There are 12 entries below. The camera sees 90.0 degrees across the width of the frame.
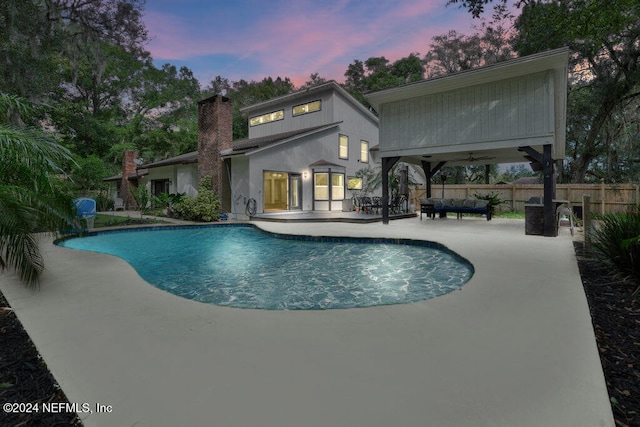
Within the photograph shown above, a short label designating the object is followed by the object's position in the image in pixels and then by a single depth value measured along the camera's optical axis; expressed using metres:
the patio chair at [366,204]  14.27
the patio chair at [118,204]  20.89
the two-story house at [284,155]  14.85
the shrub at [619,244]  4.32
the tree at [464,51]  24.62
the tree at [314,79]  41.50
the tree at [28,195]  3.45
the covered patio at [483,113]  8.60
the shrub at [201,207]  13.42
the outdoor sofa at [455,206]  11.65
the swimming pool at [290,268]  4.45
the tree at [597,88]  15.48
